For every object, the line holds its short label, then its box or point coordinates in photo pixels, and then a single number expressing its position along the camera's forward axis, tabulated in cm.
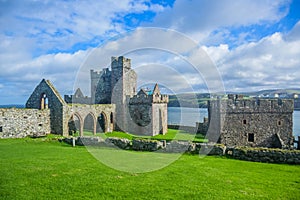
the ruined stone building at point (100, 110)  2330
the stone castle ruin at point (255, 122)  2217
